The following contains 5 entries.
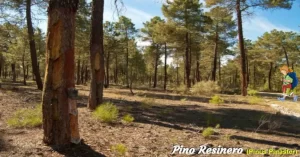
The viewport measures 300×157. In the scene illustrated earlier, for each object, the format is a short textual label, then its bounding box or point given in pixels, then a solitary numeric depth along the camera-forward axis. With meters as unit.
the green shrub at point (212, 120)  7.43
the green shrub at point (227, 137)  5.61
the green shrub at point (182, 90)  20.06
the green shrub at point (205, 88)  18.20
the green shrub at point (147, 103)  10.53
